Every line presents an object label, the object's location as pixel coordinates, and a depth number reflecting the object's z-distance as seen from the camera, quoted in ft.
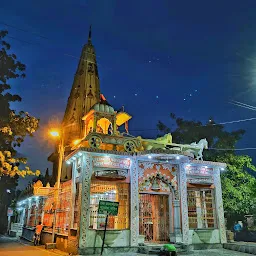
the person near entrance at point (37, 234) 59.24
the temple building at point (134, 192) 44.00
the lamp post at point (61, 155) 48.65
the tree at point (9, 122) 30.36
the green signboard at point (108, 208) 35.14
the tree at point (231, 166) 68.80
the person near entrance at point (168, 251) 30.99
